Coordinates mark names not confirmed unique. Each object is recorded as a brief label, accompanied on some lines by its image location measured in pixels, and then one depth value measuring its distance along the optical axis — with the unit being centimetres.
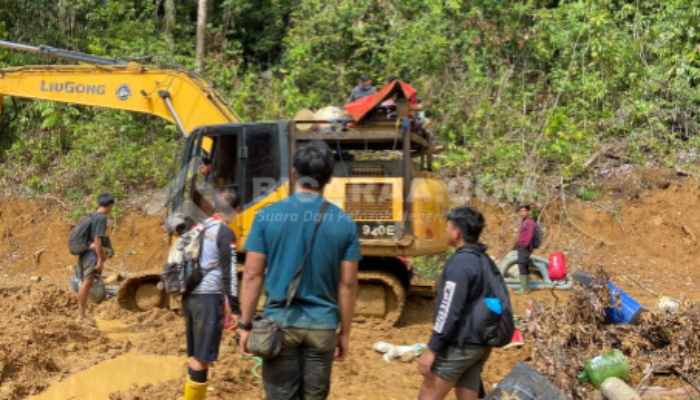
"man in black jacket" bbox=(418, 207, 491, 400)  379
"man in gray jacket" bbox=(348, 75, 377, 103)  937
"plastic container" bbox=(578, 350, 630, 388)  536
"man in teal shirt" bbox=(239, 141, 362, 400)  330
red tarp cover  771
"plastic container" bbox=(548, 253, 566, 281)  892
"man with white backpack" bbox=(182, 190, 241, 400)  451
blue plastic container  667
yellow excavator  795
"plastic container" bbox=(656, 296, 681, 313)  680
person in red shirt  1045
